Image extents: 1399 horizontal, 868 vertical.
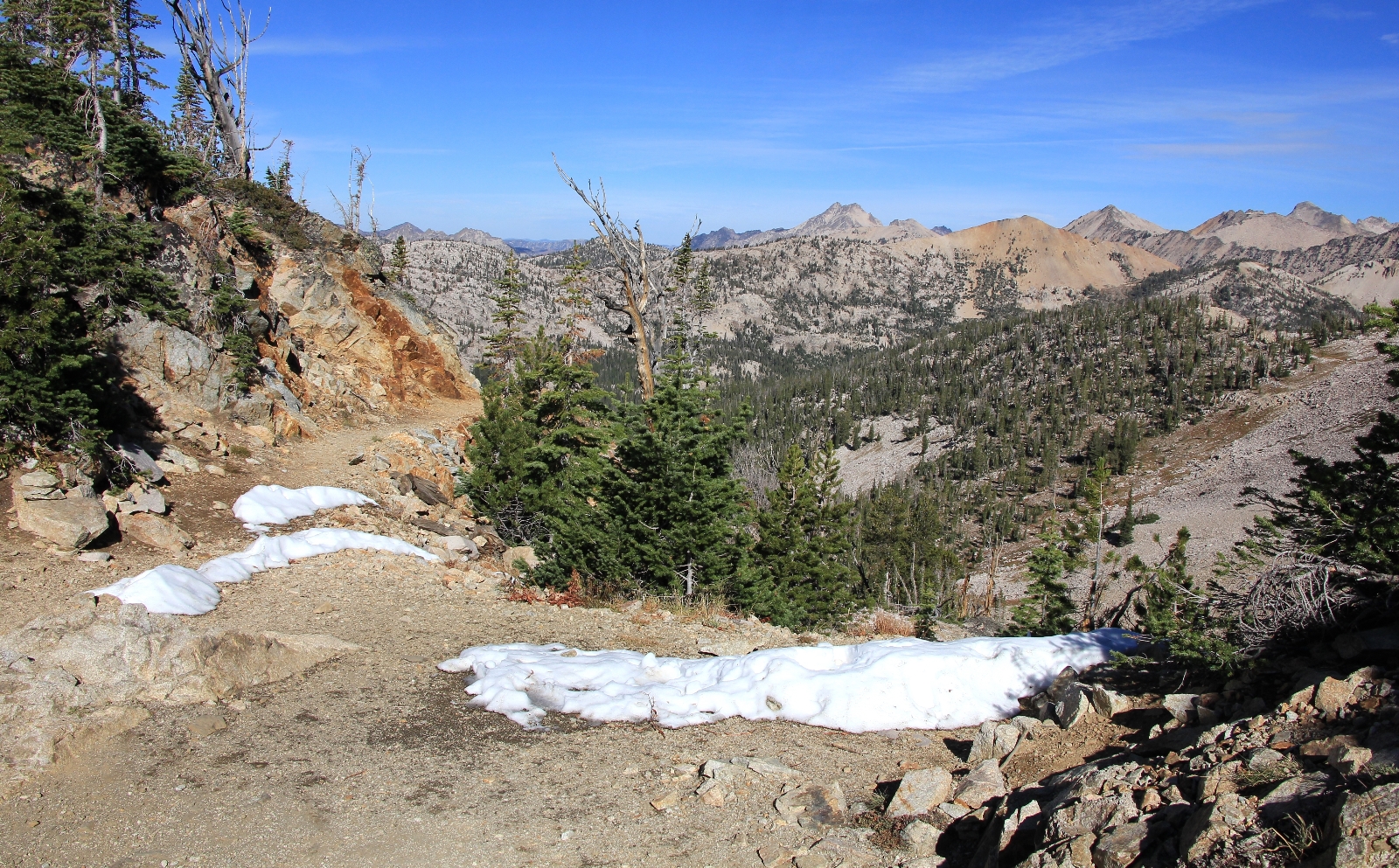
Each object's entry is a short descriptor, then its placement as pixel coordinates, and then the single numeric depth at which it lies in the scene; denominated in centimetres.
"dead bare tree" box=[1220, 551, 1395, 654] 529
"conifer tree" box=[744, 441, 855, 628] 2052
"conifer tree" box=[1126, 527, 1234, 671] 542
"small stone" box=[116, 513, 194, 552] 1136
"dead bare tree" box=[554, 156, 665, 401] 1728
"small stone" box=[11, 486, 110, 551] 1033
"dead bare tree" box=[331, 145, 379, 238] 3941
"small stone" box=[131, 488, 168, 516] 1197
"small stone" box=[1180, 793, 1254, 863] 342
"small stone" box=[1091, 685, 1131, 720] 589
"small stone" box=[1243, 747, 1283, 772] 393
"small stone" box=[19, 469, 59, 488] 1070
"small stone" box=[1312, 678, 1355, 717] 432
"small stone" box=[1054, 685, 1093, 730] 593
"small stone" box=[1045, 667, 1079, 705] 632
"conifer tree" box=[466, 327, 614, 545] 1475
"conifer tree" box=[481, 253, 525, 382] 3484
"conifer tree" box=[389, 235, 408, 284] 4188
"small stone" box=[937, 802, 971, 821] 495
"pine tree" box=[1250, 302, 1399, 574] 525
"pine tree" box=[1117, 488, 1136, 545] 6194
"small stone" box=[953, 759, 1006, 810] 508
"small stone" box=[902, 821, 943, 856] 466
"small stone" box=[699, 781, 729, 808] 533
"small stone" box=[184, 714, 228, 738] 603
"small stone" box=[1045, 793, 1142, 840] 396
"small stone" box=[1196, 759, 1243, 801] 381
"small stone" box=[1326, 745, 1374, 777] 344
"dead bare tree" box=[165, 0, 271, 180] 3097
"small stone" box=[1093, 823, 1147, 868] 368
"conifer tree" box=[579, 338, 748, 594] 1148
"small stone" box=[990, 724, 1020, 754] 580
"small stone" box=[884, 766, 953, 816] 507
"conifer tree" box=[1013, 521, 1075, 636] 2584
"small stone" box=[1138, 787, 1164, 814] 397
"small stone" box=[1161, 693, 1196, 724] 531
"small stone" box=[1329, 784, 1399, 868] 287
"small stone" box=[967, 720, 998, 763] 587
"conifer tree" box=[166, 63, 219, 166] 3194
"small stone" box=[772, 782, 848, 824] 517
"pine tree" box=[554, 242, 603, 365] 3444
